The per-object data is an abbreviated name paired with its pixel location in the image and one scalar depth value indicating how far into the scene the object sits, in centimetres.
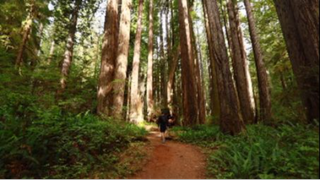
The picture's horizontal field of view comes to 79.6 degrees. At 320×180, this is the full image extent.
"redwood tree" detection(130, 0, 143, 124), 1301
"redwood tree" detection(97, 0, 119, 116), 962
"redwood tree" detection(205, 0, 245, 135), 714
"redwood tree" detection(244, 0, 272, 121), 999
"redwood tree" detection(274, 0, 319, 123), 470
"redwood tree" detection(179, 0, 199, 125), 1158
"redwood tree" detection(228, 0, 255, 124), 1081
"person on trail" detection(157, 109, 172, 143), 824
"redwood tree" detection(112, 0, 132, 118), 955
